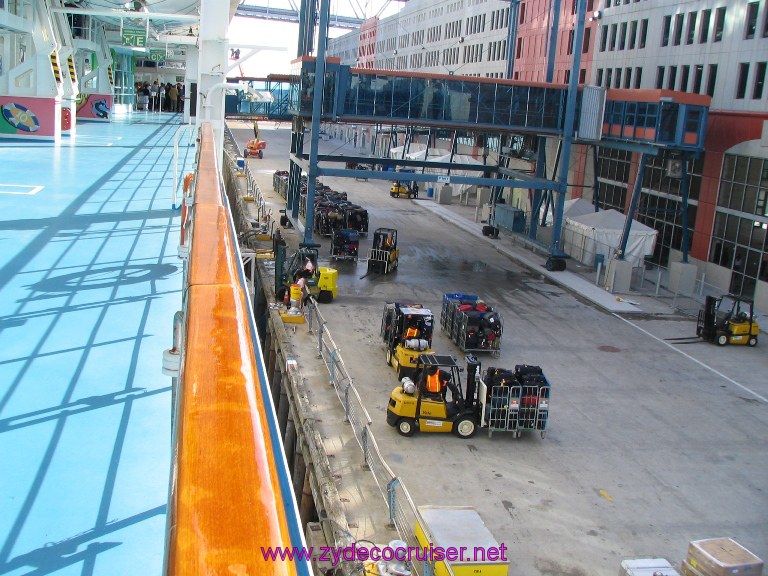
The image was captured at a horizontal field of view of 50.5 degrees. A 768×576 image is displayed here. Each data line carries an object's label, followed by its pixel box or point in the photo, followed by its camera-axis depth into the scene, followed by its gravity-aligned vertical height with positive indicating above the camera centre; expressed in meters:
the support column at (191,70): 53.91 +3.62
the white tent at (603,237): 32.06 -3.27
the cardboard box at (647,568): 10.20 -5.08
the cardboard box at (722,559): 10.37 -4.99
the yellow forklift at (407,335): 18.31 -4.54
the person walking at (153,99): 79.19 +1.97
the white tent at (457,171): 49.25 -1.87
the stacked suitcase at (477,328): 20.67 -4.60
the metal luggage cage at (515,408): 15.40 -4.83
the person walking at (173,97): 77.50 +2.26
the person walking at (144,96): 78.59 +2.24
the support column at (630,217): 30.69 -2.19
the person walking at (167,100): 78.92 +1.99
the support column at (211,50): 20.53 +1.85
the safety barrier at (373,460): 10.91 -5.10
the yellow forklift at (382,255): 29.69 -4.20
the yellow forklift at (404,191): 53.91 -3.30
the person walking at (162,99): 79.50 +2.02
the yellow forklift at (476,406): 15.30 -4.88
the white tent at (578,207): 38.25 -2.49
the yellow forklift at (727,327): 23.53 -4.58
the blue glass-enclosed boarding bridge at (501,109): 30.25 +1.52
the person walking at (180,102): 79.62 +1.93
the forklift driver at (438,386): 15.51 -4.61
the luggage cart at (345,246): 31.03 -4.15
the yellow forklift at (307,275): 23.77 -4.20
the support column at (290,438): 16.53 -6.18
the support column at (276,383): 19.35 -6.00
